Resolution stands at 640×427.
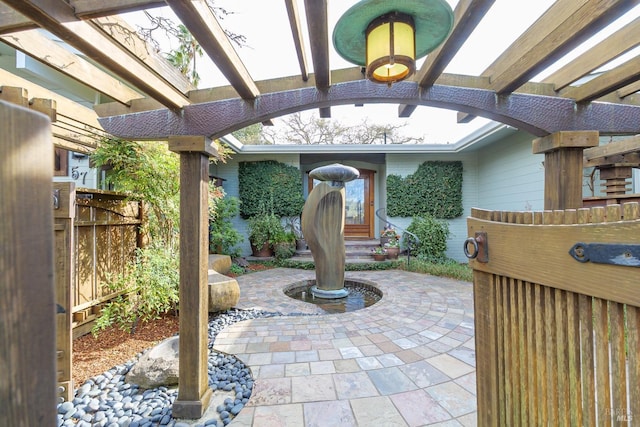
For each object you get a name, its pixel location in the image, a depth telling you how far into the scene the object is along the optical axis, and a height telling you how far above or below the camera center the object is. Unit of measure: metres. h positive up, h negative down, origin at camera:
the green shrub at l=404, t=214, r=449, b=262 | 7.38 -0.79
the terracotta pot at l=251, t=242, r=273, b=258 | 7.44 -1.04
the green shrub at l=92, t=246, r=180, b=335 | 2.98 -0.86
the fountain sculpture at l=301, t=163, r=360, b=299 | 4.59 -0.39
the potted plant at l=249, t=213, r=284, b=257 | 7.32 -0.55
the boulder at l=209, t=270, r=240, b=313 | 3.44 -1.02
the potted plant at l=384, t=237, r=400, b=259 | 7.05 -0.93
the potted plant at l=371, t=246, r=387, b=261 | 6.91 -1.05
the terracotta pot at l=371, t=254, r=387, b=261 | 6.91 -1.13
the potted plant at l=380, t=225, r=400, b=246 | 7.39 -0.64
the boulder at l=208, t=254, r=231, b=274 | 5.12 -0.98
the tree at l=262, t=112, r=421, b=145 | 12.81 +3.69
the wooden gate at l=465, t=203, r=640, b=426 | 0.70 -0.33
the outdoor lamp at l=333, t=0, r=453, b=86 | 1.10 +0.79
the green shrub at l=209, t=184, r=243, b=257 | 6.61 -0.43
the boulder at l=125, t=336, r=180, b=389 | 2.16 -1.24
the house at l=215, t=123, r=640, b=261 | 6.30 +1.27
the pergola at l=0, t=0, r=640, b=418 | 1.58 +0.71
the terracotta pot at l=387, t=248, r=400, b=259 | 7.05 -1.05
